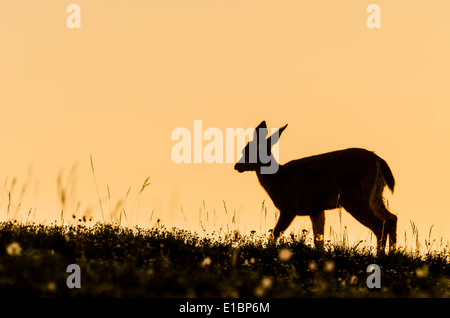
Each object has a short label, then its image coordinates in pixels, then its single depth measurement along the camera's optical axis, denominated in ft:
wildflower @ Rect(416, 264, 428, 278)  52.15
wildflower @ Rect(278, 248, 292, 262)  58.29
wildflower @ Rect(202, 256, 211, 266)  49.39
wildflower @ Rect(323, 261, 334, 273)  55.01
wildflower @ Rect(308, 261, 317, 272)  50.67
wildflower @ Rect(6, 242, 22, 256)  44.27
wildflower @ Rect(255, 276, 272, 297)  42.51
